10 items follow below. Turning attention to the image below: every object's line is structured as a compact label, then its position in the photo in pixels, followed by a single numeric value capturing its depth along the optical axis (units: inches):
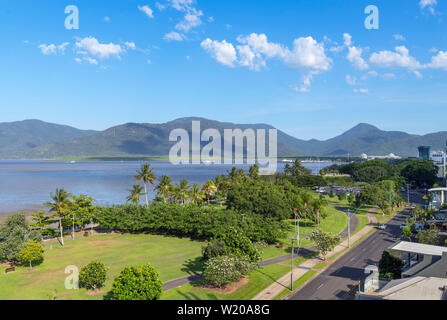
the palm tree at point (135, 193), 3994.6
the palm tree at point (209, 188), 5151.1
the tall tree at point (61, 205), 3115.2
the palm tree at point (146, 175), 4138.8
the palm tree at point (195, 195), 4697.8
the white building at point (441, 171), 7065.0
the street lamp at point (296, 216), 3537.9
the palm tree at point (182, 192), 4463.6
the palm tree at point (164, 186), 4375.0
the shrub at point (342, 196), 5749.5
